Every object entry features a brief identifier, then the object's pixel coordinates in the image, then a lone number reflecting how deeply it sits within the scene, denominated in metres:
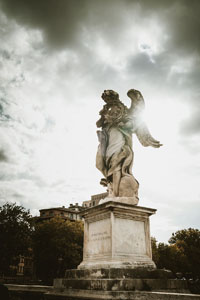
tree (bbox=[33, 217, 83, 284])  38.94
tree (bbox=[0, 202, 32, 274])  31.65
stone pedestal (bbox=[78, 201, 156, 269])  5.99
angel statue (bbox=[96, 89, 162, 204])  7.35
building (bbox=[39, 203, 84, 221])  77.19
